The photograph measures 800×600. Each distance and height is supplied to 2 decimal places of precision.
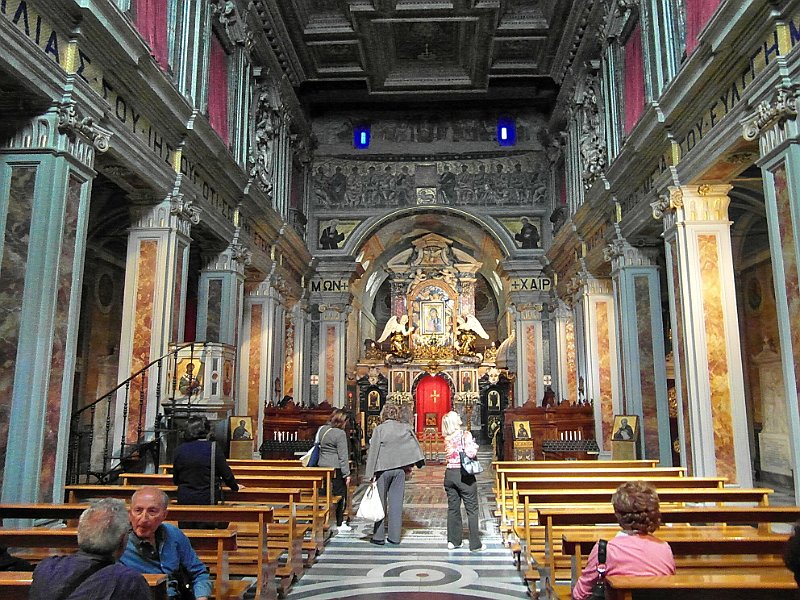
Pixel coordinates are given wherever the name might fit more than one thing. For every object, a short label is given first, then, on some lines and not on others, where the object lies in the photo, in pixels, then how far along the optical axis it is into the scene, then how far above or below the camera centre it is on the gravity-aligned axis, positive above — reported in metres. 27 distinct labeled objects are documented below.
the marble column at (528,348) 20.22 +2.20
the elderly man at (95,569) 2.29 -0.51
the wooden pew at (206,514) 4.49 -0.62
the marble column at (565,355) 18.56 +1.84
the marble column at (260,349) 15.11 +1.62
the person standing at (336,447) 7.97 -0.32
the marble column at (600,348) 14.70 +1.57
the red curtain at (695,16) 8.38 +5.12
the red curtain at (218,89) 11.85 +5.88
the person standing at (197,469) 5.20 -0.37
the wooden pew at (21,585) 2.76 -0.67
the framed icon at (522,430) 12.59 -0.17
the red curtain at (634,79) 11.33 +5.79
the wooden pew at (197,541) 3.74 -0.68
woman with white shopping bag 7.41 -0.46
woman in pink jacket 3.10 -0.58
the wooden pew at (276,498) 5.61 -0.66
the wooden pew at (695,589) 2.70 -0.67
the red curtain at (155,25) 8.91 +5.30
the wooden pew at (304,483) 6.73 -0.64
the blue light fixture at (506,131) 21.36 +9.06
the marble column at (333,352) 20.28 +2.06
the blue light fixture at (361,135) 21.61 +9.02
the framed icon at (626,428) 11.28 -0.12
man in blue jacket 3.19 -0.61
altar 25.02 +2.64
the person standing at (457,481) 7.06 -0.63
